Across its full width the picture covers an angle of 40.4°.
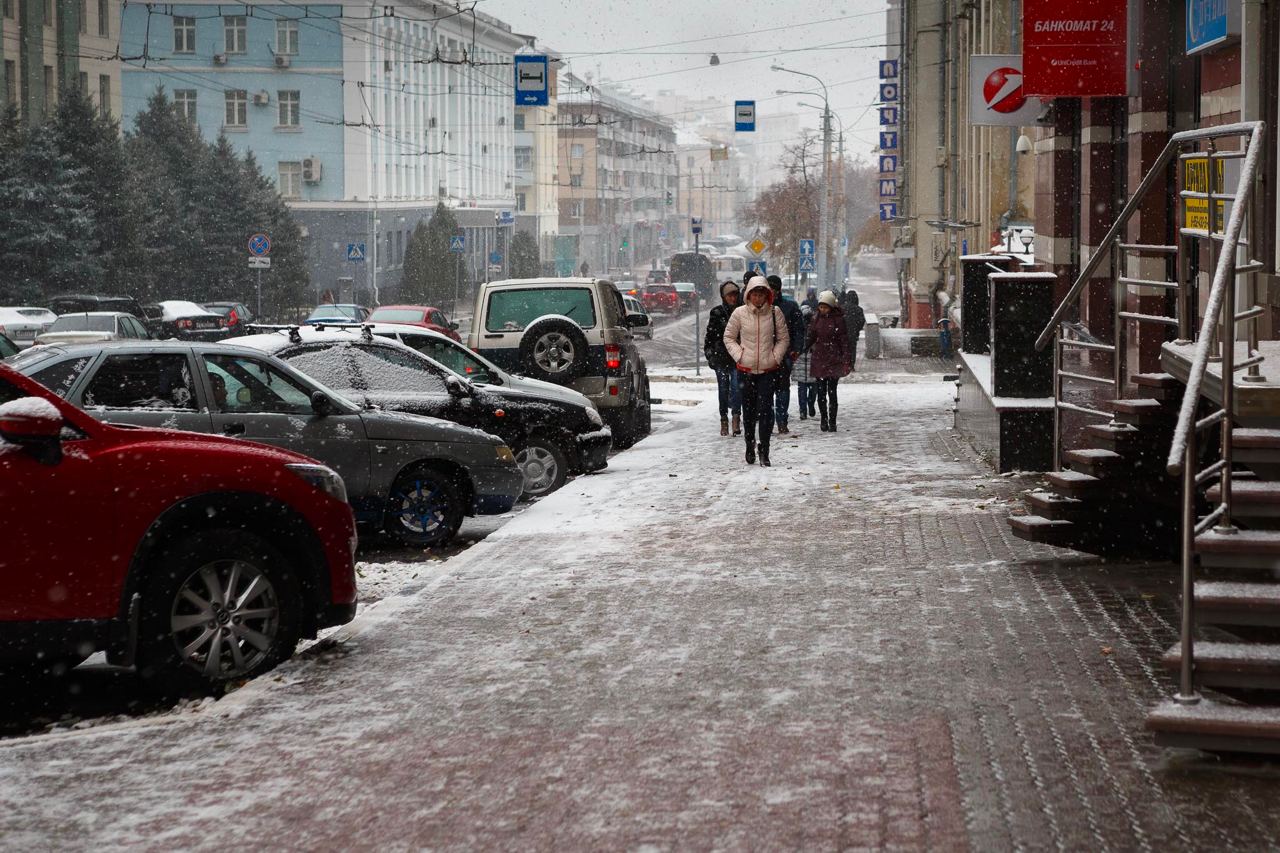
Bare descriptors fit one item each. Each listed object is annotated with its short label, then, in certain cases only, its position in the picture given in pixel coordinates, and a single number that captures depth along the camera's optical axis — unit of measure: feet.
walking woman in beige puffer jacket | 50.72
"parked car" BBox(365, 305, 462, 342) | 119.44
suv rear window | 61.41
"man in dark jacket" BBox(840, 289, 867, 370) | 86.53
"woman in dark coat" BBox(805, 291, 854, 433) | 64.18
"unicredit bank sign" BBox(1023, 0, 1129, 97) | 52.29
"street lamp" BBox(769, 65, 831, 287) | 209.56
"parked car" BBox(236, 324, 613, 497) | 44.62
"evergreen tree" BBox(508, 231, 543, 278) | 303.07
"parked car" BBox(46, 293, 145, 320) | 144.46
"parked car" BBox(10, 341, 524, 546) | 36.47
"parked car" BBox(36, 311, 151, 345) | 118.56
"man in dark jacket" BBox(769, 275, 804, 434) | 58.23
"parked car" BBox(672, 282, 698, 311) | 272.10
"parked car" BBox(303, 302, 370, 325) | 140.54
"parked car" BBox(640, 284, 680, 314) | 259.60
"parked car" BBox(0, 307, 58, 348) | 129.70
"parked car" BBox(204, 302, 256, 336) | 157.48
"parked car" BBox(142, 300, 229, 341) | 142.41
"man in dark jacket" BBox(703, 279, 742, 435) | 61.77
